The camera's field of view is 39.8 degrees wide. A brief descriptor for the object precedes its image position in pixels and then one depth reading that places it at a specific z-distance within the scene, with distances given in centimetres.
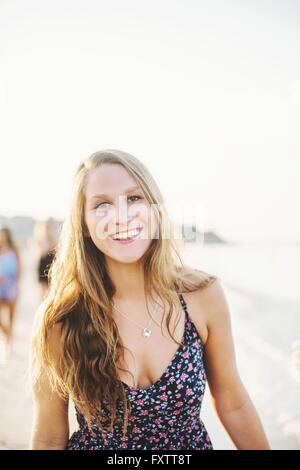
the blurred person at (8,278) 618
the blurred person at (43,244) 600
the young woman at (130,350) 176
